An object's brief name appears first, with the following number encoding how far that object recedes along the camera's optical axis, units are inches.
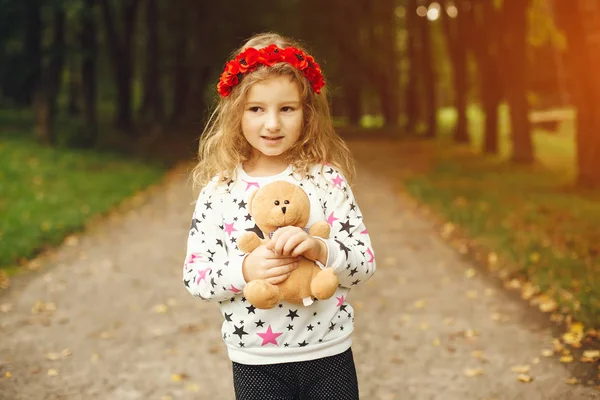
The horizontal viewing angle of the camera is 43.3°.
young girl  103.7
